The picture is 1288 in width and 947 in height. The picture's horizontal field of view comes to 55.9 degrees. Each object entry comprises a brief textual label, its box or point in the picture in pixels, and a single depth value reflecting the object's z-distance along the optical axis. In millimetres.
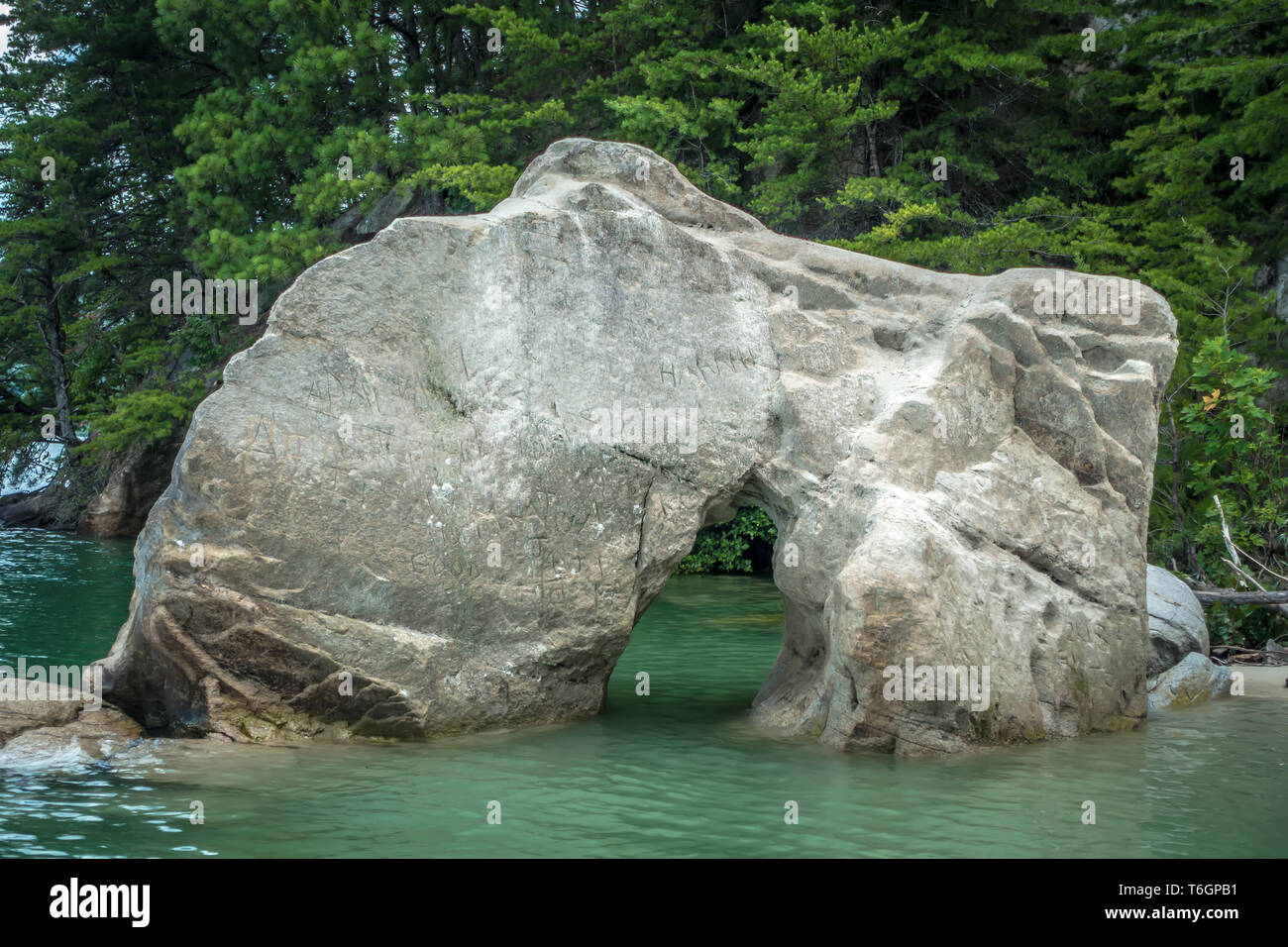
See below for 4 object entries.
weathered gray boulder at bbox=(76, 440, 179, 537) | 26641
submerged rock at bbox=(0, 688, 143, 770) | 7605
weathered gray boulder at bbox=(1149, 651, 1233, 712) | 10070
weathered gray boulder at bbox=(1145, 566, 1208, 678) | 10906
